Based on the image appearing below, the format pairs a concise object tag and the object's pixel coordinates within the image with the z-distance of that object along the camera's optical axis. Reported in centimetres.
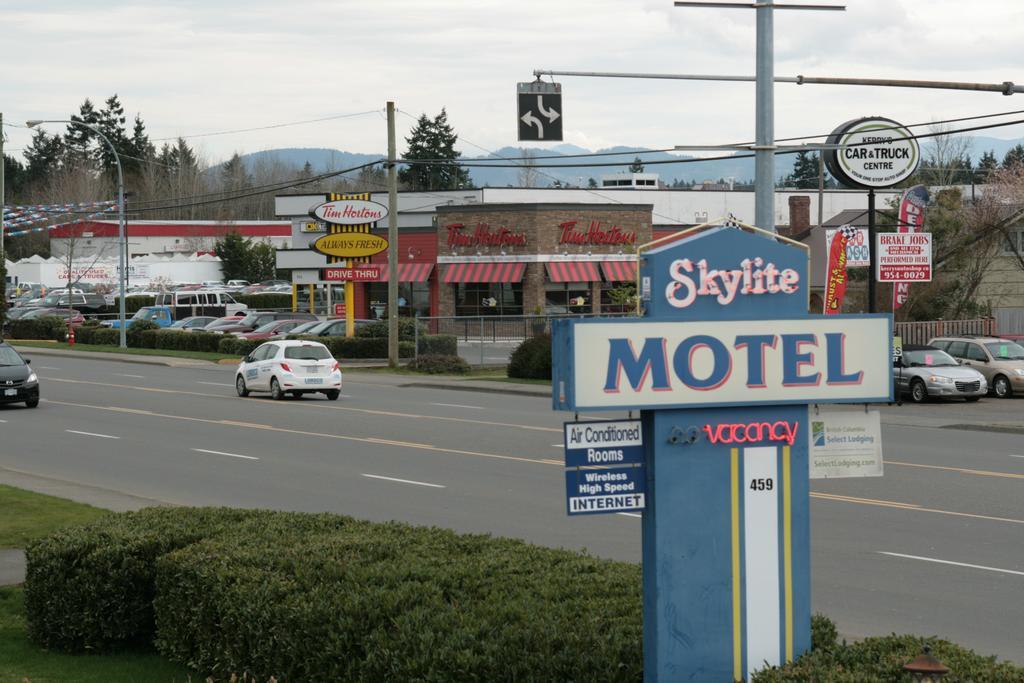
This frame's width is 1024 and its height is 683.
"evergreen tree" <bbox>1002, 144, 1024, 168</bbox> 11161
